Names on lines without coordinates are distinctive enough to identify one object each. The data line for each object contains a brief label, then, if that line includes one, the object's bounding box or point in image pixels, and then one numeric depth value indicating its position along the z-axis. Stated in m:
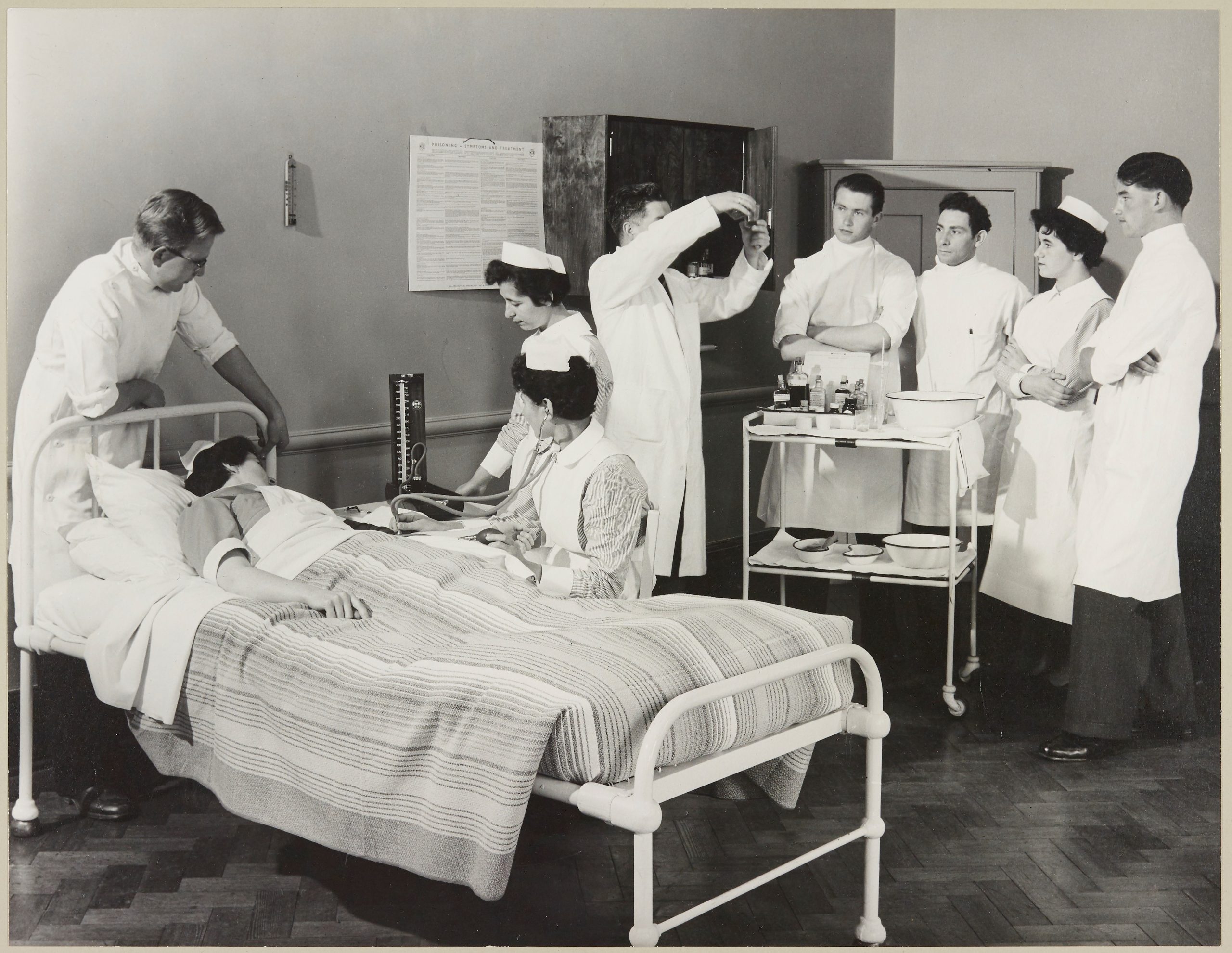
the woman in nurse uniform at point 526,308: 4.05
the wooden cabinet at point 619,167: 4.38
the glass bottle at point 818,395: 4.27
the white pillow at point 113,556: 3.05
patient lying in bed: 2.90
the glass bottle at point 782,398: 4.30
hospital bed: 2.12
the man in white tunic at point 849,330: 4.44
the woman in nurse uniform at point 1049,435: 4.00
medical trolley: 3.96
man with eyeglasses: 3.03
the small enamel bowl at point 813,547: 4.21
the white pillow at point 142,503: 3.11
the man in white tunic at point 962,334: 4.41
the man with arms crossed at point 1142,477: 3.36
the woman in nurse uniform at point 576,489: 3.00
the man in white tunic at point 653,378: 4.27
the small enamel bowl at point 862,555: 4.07
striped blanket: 2.23
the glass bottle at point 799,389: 4.29
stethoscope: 3.17
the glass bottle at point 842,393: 4.21
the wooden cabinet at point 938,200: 4.70
